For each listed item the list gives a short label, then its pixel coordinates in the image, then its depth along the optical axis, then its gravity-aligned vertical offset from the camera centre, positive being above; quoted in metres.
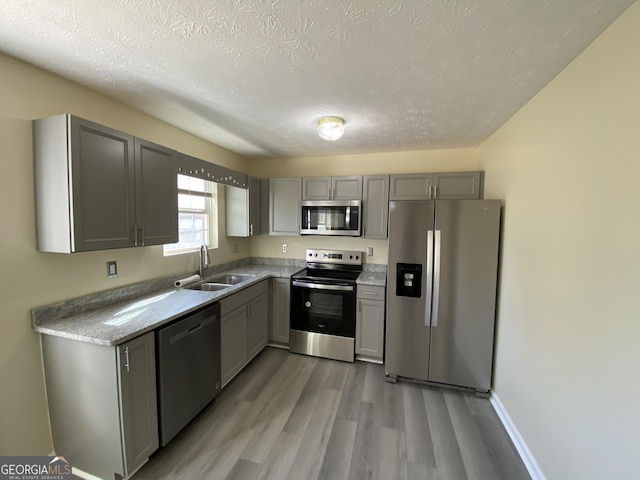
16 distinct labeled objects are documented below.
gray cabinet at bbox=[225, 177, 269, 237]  3.29 +0.22
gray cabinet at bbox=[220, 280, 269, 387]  2.37 -1.03
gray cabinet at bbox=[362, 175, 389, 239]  3.13 +0.29
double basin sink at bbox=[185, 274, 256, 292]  2.68 -0.61
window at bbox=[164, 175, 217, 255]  2.70 +0.13
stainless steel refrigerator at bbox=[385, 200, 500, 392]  2.36 -0.57
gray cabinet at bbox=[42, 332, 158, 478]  1.47 -1.06
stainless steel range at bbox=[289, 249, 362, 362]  2.95 -1.02
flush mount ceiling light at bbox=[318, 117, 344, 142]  2.24 +0.89
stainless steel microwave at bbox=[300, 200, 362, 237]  3.17 +0.15
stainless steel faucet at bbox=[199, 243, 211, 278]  2.88 -0.36
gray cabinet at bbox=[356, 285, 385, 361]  2.88 -1.03
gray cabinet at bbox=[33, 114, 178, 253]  1.47 +0.24
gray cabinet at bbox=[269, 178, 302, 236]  3.44 +0.30
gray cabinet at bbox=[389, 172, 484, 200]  2.86 +0.51
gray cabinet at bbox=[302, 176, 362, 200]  3.23 +0.52
